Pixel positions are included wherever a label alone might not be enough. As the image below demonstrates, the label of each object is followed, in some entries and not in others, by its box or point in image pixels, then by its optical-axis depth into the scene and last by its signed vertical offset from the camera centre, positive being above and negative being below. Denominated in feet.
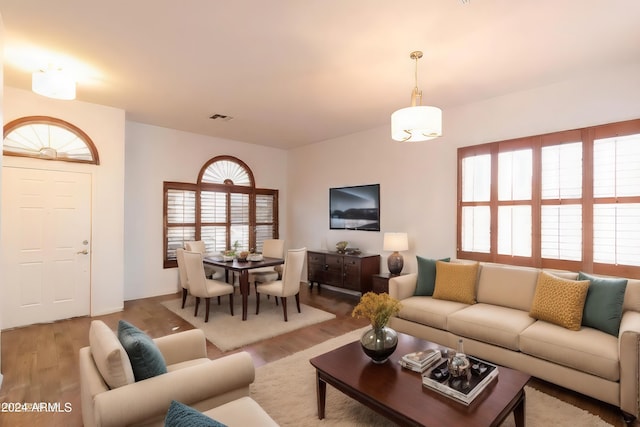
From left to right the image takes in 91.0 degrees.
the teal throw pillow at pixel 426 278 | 12.23 -2.50
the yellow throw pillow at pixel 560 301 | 8.55 -2.47
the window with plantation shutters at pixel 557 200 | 10.25 +0.52
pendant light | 8.35 +2.51
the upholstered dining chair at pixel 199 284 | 13.48 -3.06
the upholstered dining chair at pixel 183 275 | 14.94 -2.96
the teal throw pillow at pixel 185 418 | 3.09 -2.09
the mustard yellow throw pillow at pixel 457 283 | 11.21 -2.50
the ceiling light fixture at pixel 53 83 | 10.16 +4.27
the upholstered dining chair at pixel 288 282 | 13.87 -3.06
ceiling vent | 15.89 +4.99
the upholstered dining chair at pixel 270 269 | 15.70 -3.05
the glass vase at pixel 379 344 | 7.11 -2.96
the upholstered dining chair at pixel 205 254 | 17.59 -2.35
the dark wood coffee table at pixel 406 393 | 5.37 -3.46
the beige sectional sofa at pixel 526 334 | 7.12 -3.31
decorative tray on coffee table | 5.80 -3.29
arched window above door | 12.76 +3.14
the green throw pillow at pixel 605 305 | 8.26 -2.45
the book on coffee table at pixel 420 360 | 6.88 -3.27
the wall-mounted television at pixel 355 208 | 17.83 +0.38
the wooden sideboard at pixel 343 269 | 16.66 -3.11
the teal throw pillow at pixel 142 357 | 5.30 -2.46
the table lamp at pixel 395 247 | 15.16 -1.59
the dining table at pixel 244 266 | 13.68 -2.35
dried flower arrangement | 7.16 -2.16
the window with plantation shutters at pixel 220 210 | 18.76 +0.24
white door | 12.69 -1.33
